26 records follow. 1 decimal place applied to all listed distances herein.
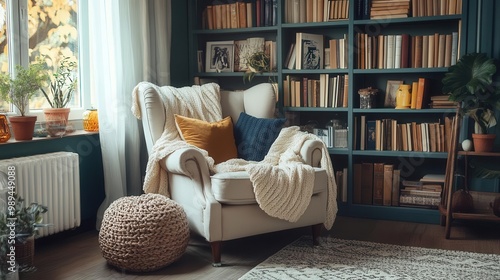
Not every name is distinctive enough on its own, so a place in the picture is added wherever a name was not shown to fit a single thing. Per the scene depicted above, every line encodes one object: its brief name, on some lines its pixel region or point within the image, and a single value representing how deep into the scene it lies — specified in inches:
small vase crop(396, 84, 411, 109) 160.6
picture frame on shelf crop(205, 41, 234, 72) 182.9
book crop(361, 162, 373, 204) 166.7
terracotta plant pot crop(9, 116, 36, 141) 126.0
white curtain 146.9
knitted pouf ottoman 115.0
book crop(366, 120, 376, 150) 165.3
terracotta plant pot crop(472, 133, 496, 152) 144.0
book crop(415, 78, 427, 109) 157.5
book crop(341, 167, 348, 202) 169.2
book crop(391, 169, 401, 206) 163.9
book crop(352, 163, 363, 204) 168.1
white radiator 122.0
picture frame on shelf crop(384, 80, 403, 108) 167.5
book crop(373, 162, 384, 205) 165.0
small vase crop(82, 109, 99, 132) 147.9
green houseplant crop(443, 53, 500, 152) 142.4
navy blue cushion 148.3
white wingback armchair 122.2
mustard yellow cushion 143.7
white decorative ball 146.5
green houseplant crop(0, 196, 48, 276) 104.5
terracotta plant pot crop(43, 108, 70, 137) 134.1
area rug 114.4
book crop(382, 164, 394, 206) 163.9
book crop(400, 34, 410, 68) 159.9
